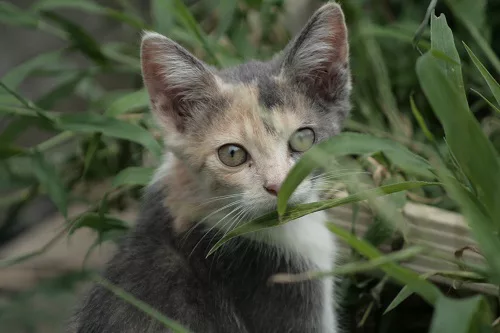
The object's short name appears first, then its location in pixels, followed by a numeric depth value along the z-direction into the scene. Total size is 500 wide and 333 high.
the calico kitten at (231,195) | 1.72
